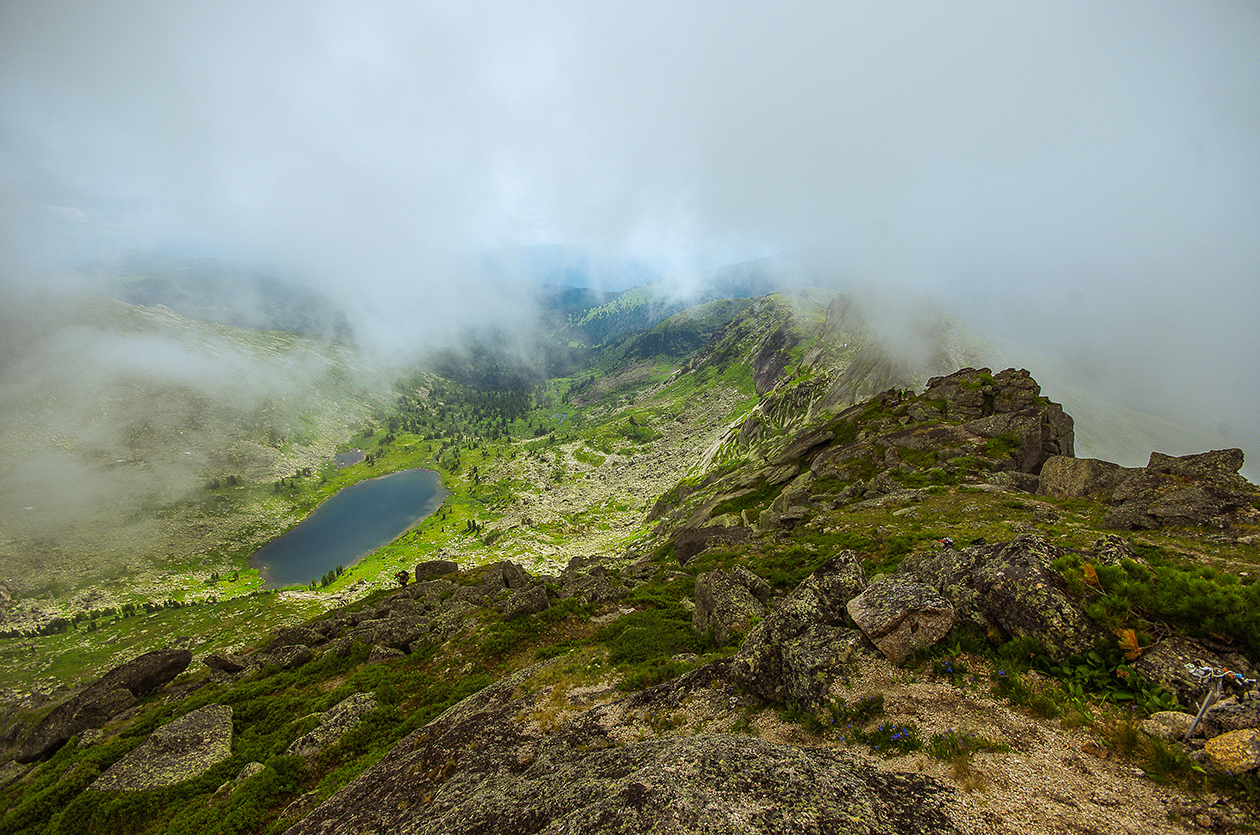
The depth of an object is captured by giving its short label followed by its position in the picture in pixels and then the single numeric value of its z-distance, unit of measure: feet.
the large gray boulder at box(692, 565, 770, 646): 59.21
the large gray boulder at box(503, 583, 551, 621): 85.20
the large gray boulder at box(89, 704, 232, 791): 56.29
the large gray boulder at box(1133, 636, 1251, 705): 25.63
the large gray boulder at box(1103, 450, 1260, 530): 68.49
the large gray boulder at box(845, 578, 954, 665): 34.60
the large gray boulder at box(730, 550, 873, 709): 34.83
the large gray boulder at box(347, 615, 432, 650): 86.99
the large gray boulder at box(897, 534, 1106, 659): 30.78
